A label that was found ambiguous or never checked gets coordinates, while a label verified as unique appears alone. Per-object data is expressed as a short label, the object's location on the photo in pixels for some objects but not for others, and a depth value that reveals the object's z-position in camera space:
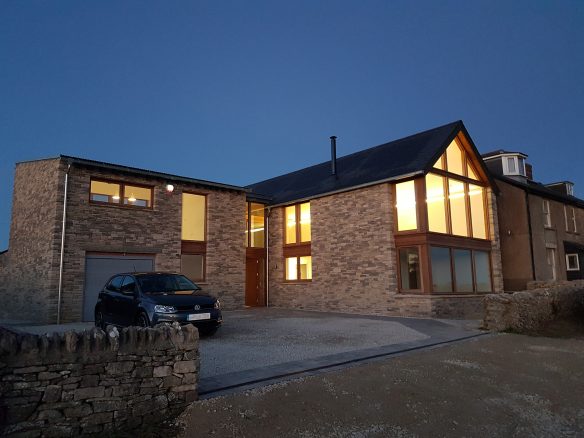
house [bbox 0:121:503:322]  13.01
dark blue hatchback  8.28
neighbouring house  18.39
